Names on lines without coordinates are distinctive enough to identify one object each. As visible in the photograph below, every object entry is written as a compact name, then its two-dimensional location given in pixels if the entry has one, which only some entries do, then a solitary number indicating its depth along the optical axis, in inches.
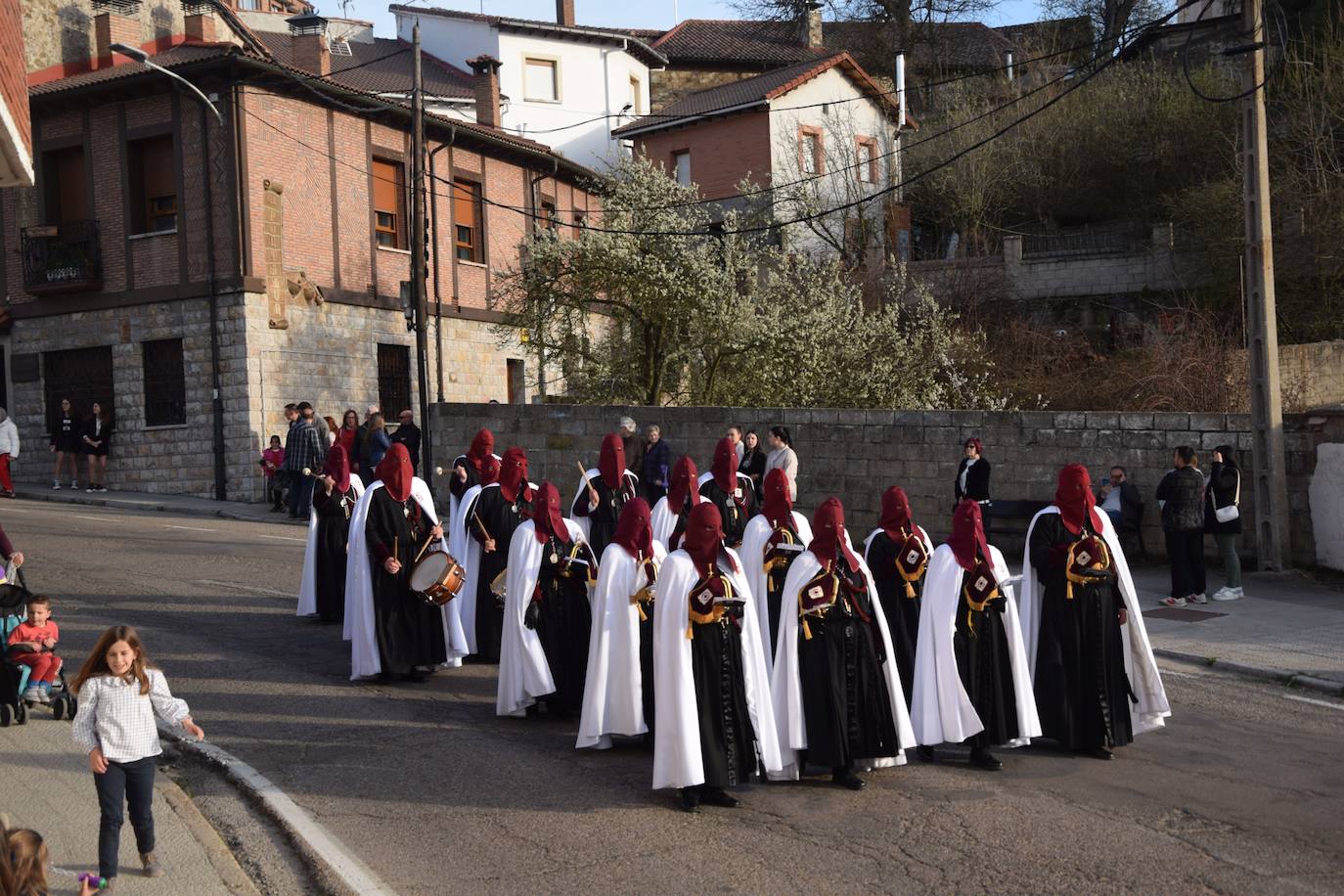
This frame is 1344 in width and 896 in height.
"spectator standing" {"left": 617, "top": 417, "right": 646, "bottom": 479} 640.4
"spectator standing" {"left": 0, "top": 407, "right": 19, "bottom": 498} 938.1
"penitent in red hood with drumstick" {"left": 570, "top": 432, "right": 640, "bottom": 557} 458.6
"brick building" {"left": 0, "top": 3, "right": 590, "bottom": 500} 1003.3
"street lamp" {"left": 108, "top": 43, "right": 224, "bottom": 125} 861.3
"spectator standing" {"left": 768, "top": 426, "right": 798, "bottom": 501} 613.0
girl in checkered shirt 240.2
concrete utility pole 584.1
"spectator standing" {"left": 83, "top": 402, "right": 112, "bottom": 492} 1029.8
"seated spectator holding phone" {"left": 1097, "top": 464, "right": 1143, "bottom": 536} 629.6
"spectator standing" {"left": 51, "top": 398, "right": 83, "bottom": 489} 1036.5
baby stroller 350.3
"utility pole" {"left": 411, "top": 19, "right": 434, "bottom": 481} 884.6
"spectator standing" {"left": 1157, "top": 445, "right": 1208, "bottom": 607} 540.4
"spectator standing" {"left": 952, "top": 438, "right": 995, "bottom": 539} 626.2
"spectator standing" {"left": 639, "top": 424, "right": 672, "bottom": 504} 623.5
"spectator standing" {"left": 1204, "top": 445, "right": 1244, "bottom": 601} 551.5
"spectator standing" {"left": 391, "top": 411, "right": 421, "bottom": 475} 804.6
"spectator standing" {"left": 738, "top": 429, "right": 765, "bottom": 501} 680.4
